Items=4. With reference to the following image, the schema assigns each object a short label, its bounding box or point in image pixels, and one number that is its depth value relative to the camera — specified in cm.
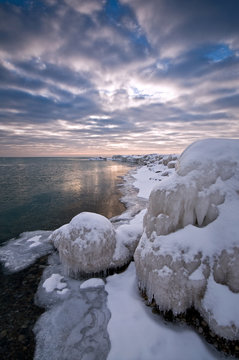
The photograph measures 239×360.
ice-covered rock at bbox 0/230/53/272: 800
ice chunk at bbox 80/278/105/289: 636
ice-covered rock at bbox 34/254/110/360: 427
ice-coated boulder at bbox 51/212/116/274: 671
